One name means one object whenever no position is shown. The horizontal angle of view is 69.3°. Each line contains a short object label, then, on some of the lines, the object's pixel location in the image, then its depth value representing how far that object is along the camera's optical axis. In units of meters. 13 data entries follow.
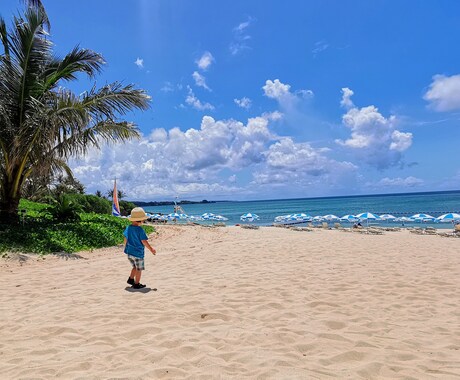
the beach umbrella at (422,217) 26.26
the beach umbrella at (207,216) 36.77
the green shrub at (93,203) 29.62
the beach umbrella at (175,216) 33.42
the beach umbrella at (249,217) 33.75
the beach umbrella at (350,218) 27.73
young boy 5.77
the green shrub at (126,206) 52.09
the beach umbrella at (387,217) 28.21
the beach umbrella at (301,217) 31.22
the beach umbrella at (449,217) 24.23
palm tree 10.33
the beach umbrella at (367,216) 25.57
